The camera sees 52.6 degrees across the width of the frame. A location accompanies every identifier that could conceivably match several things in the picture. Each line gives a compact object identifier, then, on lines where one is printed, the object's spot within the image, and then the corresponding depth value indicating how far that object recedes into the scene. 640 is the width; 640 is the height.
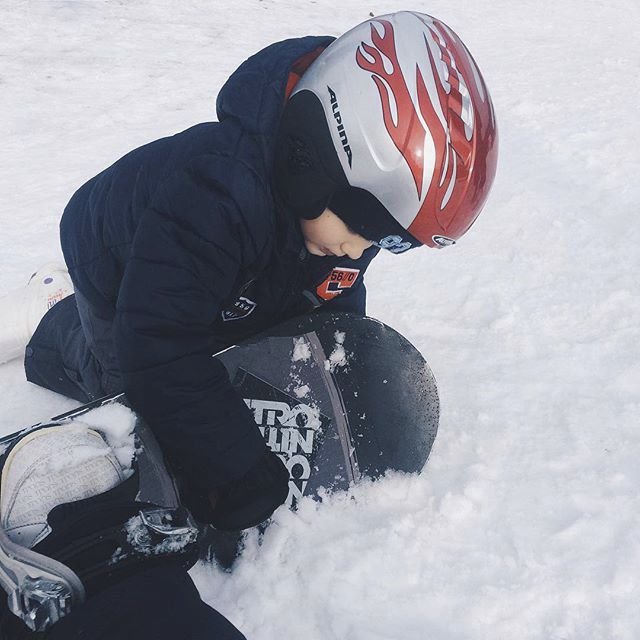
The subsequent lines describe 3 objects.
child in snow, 1.15
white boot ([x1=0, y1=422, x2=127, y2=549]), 1.05
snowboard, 1.52
